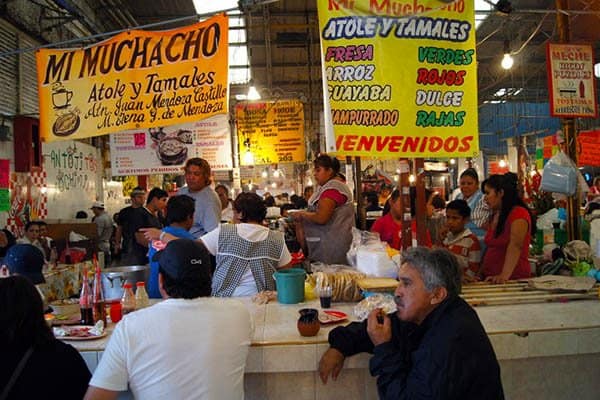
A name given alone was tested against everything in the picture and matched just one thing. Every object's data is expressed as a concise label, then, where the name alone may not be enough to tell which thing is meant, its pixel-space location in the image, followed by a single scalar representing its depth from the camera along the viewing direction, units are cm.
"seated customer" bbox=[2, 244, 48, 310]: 373
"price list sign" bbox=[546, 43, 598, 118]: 557
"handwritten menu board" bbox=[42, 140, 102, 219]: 978
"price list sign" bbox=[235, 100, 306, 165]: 1102
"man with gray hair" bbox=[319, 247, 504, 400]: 190
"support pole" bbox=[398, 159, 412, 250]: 371
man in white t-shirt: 201
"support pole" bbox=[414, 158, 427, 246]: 361
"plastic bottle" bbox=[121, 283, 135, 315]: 306
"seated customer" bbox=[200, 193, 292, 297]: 351
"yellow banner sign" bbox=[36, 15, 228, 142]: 434
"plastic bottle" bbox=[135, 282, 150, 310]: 317
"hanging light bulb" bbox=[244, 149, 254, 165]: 1105
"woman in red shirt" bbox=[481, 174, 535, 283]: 389
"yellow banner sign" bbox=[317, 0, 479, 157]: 336
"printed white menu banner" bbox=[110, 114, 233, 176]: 754
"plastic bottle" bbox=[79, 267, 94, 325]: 292
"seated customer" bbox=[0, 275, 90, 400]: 191
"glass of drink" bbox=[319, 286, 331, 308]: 319
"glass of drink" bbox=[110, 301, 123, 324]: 301
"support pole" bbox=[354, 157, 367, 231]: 767
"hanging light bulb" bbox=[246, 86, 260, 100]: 988
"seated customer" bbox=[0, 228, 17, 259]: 630
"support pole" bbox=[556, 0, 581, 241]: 534
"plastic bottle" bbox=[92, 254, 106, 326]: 296
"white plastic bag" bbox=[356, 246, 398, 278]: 346
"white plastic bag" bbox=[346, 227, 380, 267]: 417
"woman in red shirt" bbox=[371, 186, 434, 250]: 558
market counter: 263
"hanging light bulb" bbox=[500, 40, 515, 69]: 918
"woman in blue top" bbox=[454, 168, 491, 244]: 591
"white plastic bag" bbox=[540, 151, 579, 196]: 493
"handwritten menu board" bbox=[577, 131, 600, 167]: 1040
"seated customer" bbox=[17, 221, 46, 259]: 709
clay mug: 267
